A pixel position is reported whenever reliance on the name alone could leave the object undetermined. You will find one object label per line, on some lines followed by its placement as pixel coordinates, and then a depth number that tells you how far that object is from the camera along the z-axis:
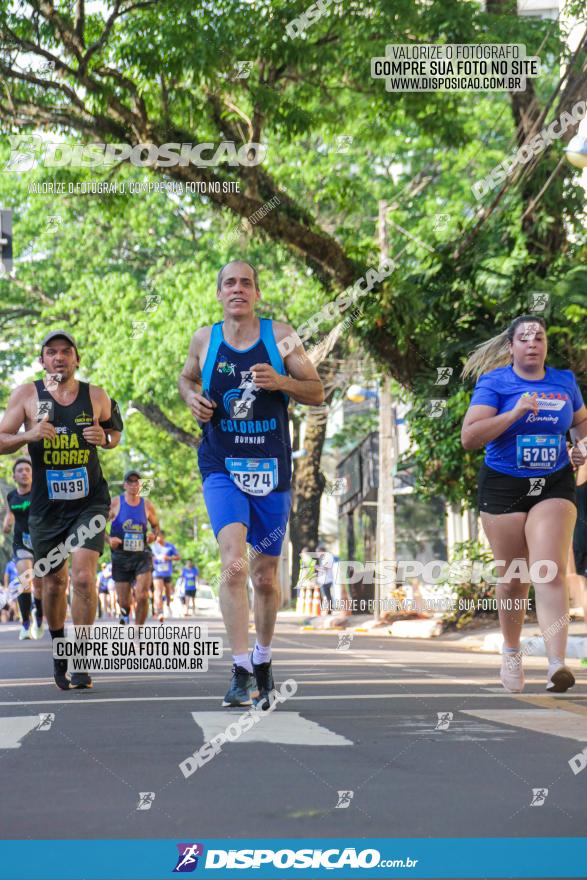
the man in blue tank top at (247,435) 12.03
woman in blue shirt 13.49
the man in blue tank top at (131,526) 26.41
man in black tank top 14.80
